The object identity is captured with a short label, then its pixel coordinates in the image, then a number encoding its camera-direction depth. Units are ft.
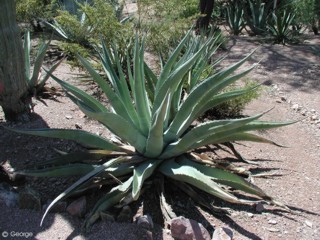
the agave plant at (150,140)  8.09
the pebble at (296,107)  15.23
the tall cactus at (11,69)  11.09
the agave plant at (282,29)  26.08
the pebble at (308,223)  8.36
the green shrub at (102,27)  16.42
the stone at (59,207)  8.29
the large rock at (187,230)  7.45
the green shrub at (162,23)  17.89
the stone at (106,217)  7.87
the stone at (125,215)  7.97
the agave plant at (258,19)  30.78
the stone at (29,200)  8.34
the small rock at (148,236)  7.56
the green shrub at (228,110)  13.49
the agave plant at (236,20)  31.68
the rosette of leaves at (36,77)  13.93
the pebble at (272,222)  8.32
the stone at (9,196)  8.46
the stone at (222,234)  7.52
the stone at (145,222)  7.77
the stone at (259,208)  8.68
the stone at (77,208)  8.21
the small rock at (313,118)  14.26
